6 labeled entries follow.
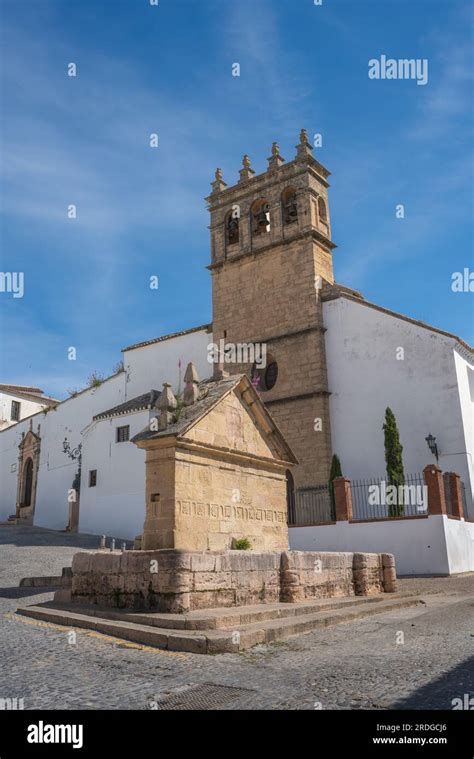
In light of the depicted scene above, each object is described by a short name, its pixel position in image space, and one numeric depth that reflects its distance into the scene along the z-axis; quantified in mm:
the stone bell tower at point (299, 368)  18750
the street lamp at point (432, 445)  17964
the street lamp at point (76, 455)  25862
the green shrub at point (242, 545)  8445
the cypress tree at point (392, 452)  17594
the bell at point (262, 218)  23906
